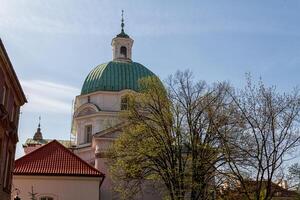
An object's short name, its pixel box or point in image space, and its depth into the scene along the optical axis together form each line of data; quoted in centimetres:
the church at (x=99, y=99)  4675
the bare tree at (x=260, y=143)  2205
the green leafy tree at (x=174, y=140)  2719
